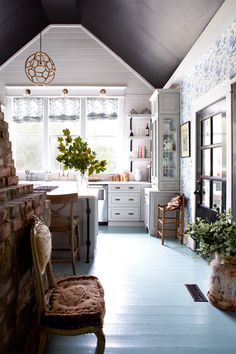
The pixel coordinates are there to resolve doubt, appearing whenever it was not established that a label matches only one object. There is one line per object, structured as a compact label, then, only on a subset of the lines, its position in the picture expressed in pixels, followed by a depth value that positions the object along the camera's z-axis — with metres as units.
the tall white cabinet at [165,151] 5.52
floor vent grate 2.87
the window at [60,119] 7.05
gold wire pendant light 4.41
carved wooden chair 1.74
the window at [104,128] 7.05
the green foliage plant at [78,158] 4.15
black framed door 3.58
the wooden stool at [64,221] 3.36
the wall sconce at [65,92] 6.87
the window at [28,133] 7.04
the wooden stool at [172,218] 4.93
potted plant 2.67
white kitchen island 4.09
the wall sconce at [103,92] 6.90
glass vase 4.54
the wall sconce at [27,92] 6.90
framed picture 4.94
